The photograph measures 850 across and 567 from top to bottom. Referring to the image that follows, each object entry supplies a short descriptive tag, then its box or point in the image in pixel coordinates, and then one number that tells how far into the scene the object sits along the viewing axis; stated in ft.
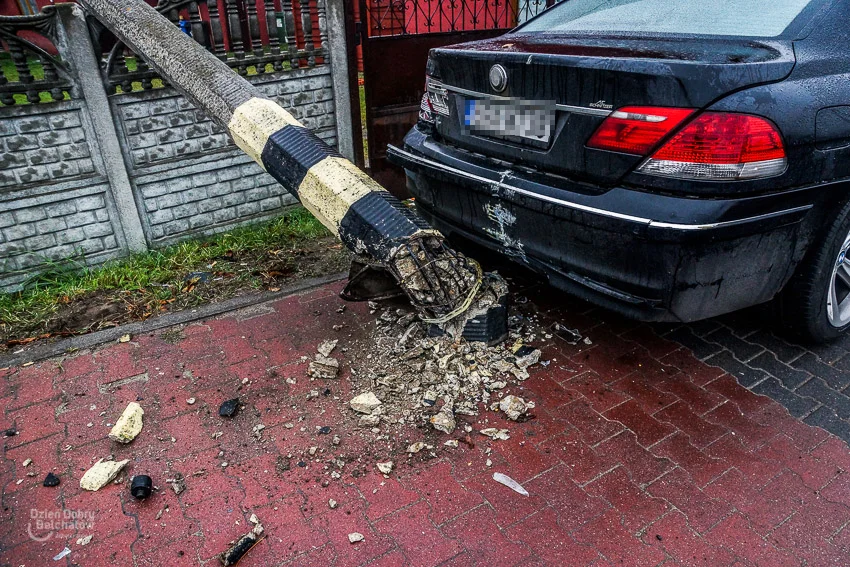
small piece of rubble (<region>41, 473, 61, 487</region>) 7.90
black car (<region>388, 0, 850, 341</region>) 7.23
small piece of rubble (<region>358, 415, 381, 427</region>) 8.64
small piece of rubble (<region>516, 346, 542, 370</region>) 9.80
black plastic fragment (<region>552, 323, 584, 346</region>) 10.52
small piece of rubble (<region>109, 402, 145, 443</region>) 8.50
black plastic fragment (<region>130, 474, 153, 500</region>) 7.60
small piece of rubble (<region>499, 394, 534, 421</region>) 8.75
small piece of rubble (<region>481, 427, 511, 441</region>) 8.46
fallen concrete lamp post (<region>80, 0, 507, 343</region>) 9.06
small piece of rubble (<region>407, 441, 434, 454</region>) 8.20
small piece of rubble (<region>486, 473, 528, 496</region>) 7.61
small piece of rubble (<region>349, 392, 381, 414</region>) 8.89
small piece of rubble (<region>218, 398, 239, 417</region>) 8.93
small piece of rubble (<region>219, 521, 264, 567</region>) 6.77
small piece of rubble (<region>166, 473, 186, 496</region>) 7.72
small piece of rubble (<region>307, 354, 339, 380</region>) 9.70
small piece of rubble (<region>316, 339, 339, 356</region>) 10.31
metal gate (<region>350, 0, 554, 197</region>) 15.90
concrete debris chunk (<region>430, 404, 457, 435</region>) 8.48
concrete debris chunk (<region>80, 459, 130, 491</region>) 7.82
